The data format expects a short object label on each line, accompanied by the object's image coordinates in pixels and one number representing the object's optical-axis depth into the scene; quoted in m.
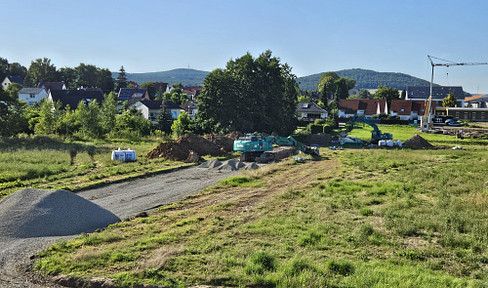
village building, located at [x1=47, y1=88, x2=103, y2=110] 86.06
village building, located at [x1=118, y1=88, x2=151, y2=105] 124.32
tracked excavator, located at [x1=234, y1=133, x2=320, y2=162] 37.81
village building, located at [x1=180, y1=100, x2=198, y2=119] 110.41
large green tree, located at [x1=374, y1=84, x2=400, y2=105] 130.62
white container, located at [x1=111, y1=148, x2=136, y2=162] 35.53
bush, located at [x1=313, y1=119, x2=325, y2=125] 75.28
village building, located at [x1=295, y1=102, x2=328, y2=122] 101.31
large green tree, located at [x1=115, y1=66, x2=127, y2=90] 158.12
